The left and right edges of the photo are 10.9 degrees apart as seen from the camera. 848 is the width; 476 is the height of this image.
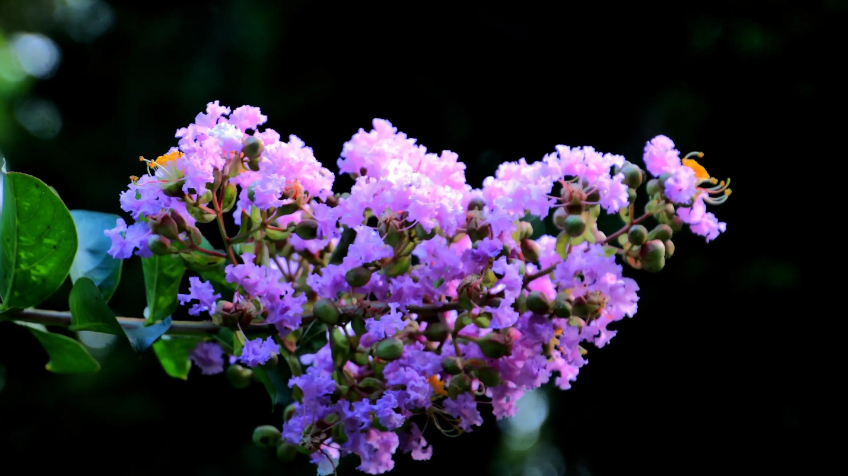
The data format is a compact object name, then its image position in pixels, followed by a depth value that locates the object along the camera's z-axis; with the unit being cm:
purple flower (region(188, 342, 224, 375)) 139
